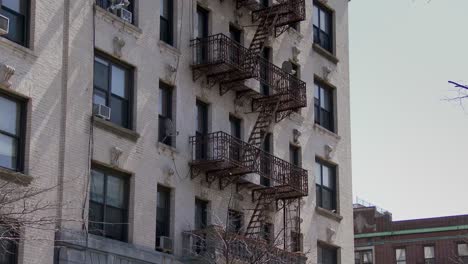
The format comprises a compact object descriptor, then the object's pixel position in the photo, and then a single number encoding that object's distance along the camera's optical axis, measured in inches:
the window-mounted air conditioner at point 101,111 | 1153.4
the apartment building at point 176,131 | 1080.2
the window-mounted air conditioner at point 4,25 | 1019.3
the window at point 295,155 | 1537.9
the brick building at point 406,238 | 2714.1
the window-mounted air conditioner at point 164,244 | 1237.1
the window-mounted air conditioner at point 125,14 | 1220.5
